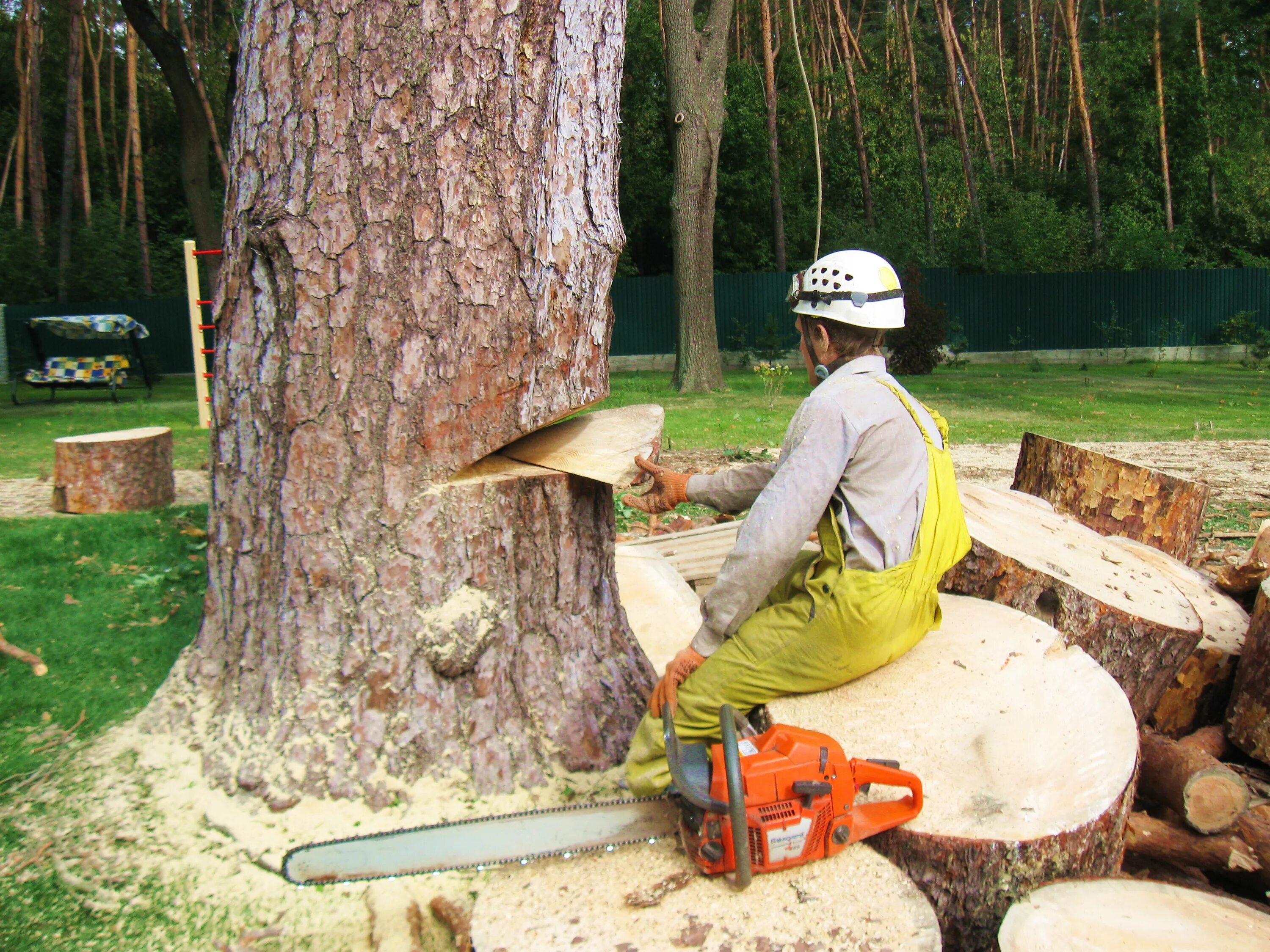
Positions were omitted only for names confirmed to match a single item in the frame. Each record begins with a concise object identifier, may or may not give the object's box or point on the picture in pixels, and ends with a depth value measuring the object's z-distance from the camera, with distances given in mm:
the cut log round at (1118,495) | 4594
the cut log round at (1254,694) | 3146
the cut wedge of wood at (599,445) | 2527
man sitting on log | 2268
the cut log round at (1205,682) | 3535
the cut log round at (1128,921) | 1952
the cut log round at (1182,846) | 2723
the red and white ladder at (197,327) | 9977
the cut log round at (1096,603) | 3240
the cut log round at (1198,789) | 2756
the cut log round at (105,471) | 5520
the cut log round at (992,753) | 2117
